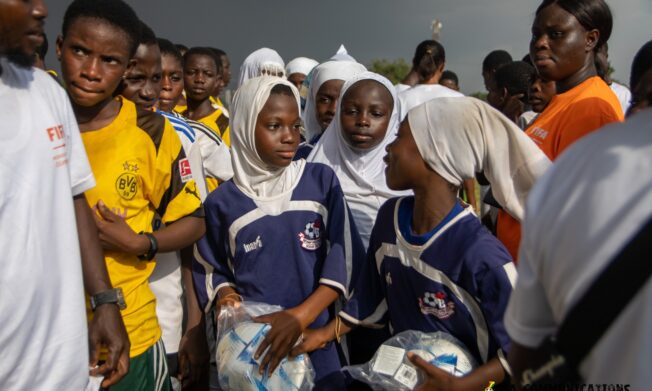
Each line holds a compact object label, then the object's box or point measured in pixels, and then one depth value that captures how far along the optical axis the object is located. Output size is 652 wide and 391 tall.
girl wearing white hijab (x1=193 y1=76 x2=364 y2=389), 2.66
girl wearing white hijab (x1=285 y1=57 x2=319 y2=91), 8.42
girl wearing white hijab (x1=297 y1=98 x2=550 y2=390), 2.14
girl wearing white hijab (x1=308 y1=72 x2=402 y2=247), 3.36
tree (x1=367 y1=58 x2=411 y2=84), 30.92
